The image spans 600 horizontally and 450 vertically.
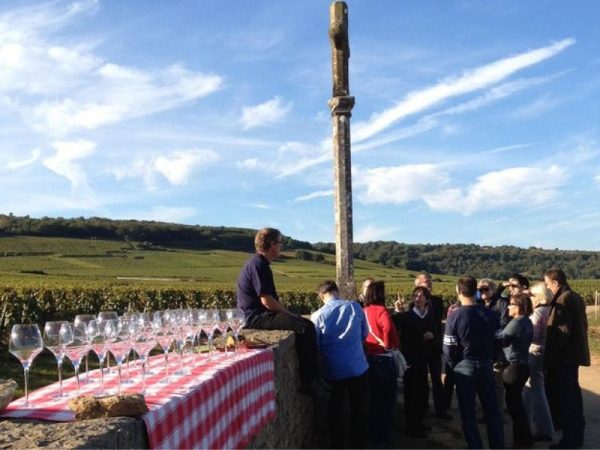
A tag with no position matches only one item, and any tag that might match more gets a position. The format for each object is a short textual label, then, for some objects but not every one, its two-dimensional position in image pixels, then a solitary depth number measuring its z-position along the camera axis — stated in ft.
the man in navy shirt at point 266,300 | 19.49
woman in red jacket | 23.02
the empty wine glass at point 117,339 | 11.02
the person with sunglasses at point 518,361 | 23.12
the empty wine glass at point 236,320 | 16.61
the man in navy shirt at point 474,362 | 20.63
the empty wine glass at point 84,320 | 10.69
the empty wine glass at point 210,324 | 15.62
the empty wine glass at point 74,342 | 10.14
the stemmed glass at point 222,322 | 16.10
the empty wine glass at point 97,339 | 10.69
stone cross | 34.32
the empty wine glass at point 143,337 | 11.64
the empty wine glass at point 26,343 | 9.62
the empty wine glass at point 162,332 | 13.29
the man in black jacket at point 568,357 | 22.99
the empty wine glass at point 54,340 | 10.02
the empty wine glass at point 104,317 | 11.22
